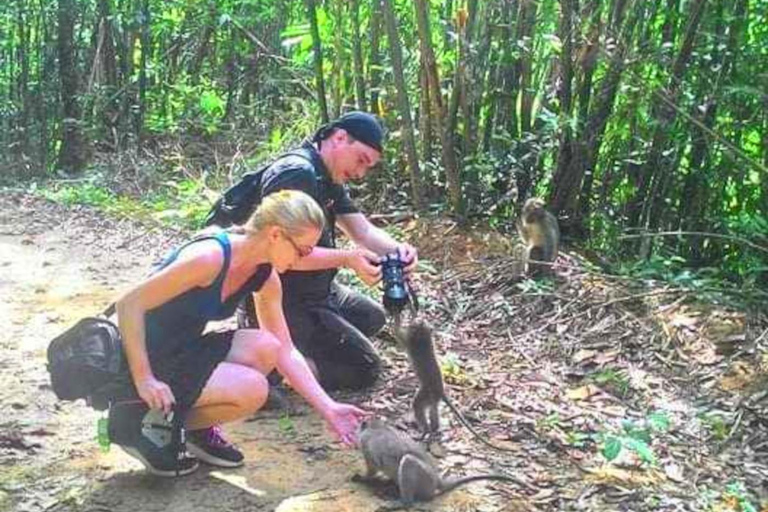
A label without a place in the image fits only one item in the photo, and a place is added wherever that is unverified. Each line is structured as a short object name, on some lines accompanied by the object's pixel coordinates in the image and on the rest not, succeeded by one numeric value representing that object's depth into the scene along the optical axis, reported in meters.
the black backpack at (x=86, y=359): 3.55
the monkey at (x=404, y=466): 3.72
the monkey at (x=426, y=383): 4.48
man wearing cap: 4.45
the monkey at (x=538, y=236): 6.52
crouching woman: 3.50
